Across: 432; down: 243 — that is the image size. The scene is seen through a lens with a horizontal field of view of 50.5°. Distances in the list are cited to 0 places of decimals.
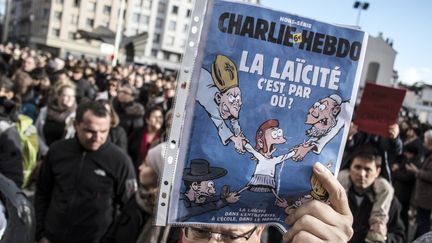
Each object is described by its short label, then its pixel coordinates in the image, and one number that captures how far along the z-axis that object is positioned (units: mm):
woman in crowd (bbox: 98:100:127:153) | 4906
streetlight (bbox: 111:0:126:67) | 19530
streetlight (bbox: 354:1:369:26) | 33656
